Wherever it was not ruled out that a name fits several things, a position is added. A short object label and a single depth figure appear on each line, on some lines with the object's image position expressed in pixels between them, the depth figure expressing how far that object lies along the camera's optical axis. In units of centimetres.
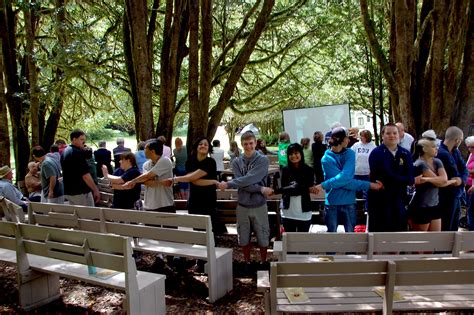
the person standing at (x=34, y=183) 838
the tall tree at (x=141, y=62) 906
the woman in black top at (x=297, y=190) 515
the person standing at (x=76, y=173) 647
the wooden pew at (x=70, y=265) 371
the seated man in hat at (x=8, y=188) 627
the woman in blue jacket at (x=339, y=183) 494
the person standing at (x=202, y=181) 543
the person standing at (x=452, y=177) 527
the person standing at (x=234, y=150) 1260
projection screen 1423
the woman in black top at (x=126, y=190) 560
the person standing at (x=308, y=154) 1009
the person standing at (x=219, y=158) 1113
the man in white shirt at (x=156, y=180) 548
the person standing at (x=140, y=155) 856
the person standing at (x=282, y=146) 1055
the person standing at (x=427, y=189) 490
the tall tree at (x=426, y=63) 874
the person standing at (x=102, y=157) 1233
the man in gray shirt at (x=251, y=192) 520
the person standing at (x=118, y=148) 1245
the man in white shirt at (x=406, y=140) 707
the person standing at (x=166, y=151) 871
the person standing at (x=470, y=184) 580
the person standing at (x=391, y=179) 466
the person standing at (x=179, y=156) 1059
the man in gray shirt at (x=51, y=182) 704
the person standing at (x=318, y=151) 996
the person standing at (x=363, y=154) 719
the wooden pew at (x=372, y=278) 303
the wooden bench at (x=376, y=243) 374
